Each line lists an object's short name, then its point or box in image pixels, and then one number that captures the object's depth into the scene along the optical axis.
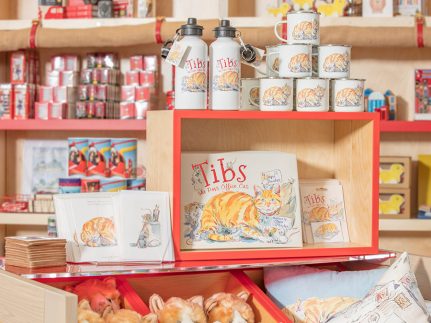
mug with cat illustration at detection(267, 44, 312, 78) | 2.44
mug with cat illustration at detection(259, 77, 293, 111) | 2.42
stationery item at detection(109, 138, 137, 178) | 4.08
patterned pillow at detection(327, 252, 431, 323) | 2.23
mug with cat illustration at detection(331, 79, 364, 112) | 2.46
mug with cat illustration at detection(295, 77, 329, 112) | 2.43
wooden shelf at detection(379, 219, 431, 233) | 3.95
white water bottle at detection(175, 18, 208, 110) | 2.34
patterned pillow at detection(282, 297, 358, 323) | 2.43
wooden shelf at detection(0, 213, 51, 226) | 4.08
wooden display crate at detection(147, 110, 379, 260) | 2.36
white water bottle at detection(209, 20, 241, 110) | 2.36
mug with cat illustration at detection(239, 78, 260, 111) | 2.52
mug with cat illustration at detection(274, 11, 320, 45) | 2.47
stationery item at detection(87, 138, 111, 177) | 4.06
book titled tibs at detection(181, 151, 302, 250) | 2.44
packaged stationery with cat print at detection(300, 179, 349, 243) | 2.59
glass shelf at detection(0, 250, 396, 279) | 2.14
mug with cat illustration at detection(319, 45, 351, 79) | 2.46
